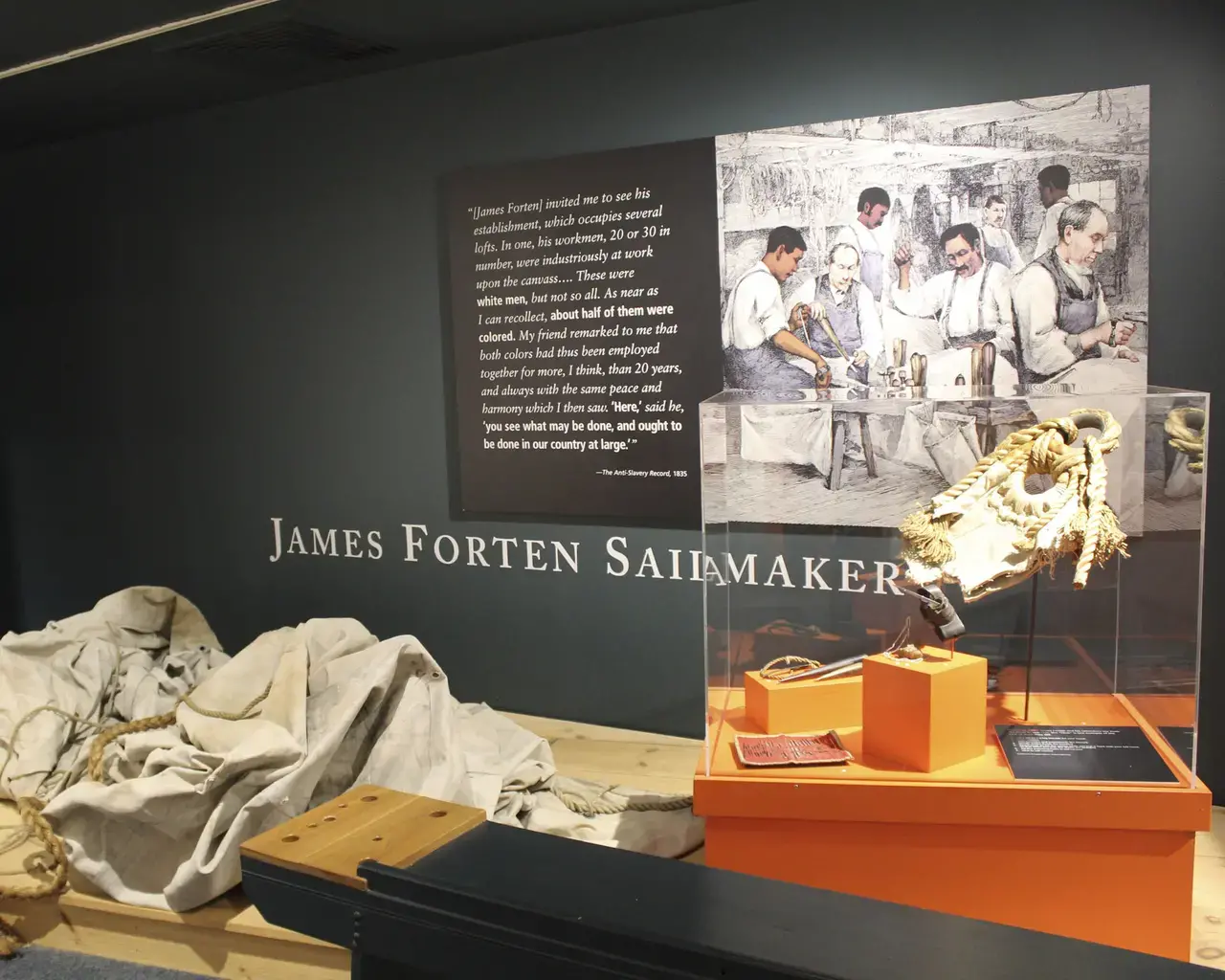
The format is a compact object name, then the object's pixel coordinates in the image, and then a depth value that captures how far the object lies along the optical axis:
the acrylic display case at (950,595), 1.98
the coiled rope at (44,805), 2.16
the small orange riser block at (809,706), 2.20
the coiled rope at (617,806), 2.52
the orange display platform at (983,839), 1.86
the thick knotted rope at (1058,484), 1.98
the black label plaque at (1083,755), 1.90
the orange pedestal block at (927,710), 1.96
